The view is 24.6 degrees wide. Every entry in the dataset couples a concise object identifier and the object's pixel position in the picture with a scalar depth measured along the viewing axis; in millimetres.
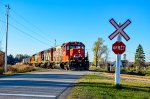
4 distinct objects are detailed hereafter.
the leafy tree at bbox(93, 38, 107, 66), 93412
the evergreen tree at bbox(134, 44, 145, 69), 110069
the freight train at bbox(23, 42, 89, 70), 45500
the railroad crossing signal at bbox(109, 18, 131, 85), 16656
